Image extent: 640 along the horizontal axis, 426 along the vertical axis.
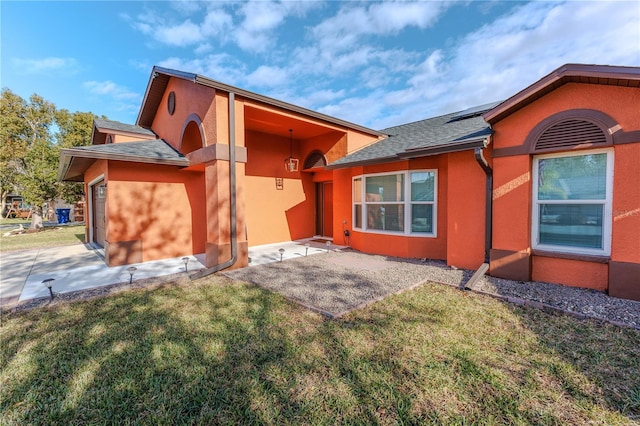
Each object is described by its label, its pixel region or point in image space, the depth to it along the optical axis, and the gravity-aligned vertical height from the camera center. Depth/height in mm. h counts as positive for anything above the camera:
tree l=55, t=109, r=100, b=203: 19861 +6124
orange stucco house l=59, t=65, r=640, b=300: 4711 +681
